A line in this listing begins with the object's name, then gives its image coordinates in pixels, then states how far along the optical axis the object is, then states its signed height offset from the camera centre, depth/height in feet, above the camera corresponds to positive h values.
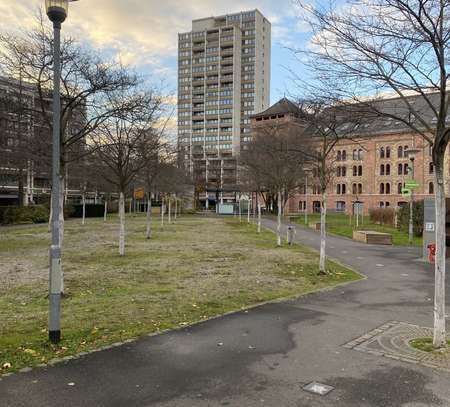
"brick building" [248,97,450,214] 261.65 +17.61
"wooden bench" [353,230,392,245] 79.71 -5.57
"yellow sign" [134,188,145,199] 147.07 +3.62
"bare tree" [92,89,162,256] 56.94 +7.35
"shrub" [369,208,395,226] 129.11 -3.06
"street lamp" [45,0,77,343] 21.57 +1.00
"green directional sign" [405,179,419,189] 77.24 +3.48
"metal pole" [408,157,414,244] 81.25 -4.19
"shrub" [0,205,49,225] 132.15 -3.73
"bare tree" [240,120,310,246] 81.20 +8.42
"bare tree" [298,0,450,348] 21.56 +6.27
